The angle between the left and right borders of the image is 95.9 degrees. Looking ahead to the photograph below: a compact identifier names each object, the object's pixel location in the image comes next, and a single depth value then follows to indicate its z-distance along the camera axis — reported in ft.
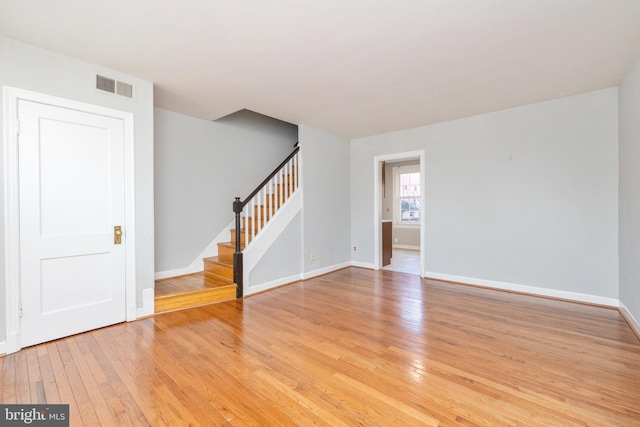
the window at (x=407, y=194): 27.20
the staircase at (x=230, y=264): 11.50
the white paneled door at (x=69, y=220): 8.13
